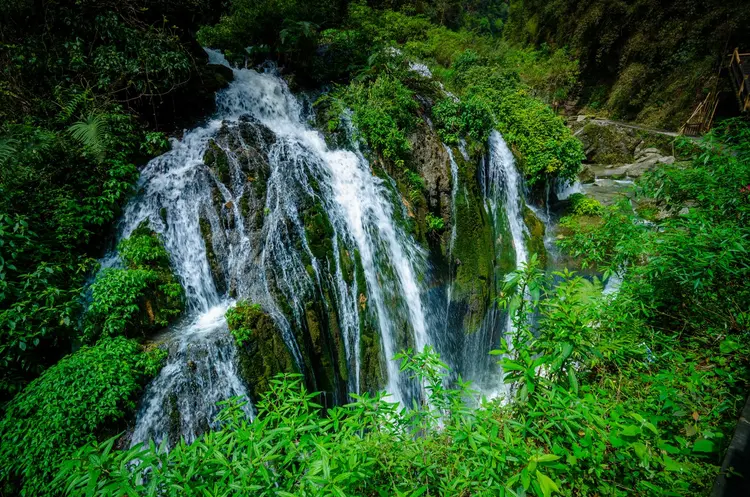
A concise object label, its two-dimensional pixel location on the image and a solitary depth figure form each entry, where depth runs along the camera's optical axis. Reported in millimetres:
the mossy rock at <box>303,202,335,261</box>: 5961
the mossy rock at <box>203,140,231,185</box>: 6438
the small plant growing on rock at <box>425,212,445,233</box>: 8172
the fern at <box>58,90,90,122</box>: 5544
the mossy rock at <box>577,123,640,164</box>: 15750
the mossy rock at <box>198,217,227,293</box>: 5871
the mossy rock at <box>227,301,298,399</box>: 4680
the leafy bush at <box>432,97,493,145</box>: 9320
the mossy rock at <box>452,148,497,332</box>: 8250
